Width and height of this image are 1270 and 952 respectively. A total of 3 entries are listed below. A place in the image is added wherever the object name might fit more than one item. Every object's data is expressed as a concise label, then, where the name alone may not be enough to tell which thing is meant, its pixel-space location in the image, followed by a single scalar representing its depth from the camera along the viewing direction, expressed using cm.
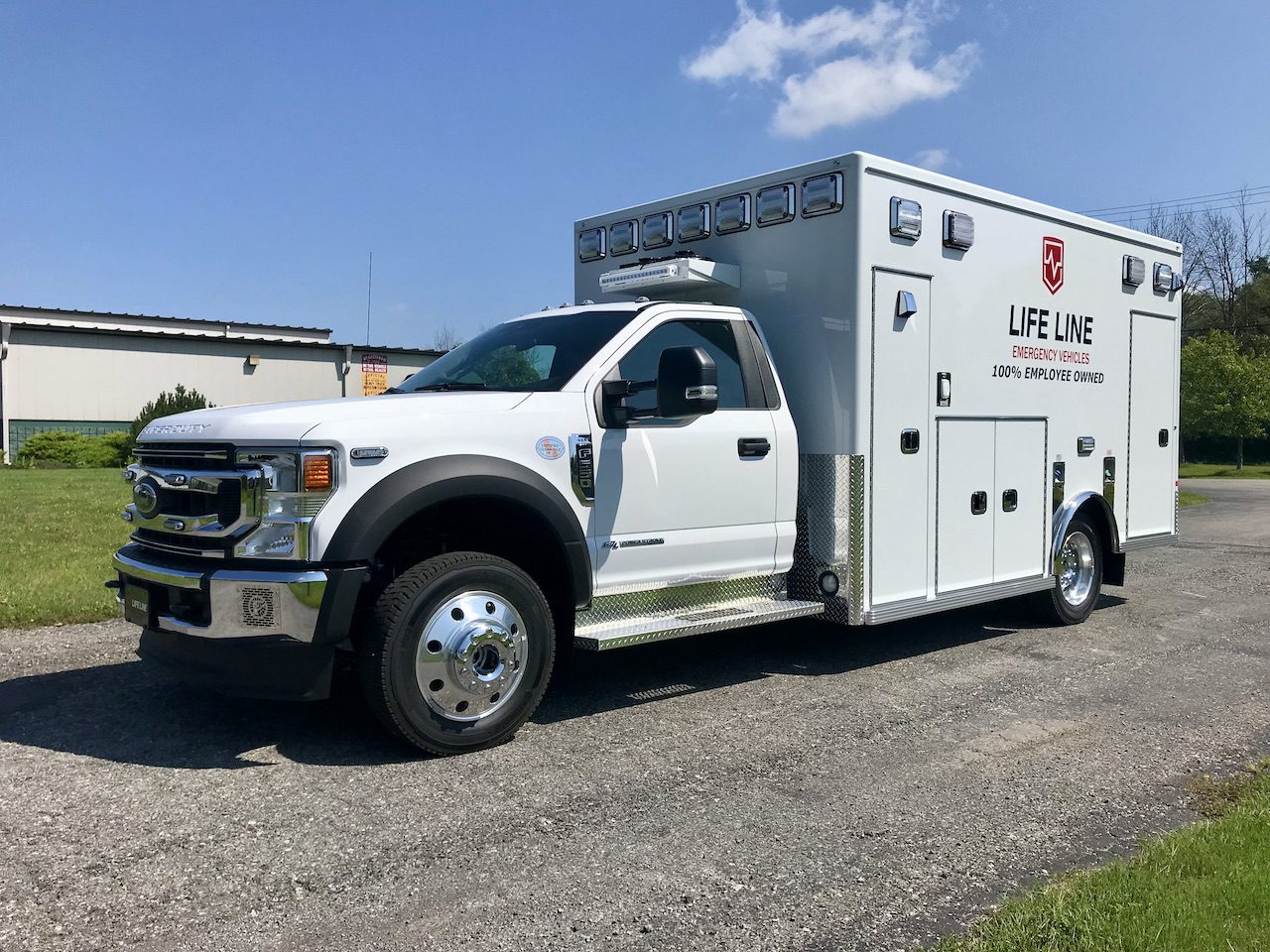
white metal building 3694
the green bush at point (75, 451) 3300
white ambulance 452
